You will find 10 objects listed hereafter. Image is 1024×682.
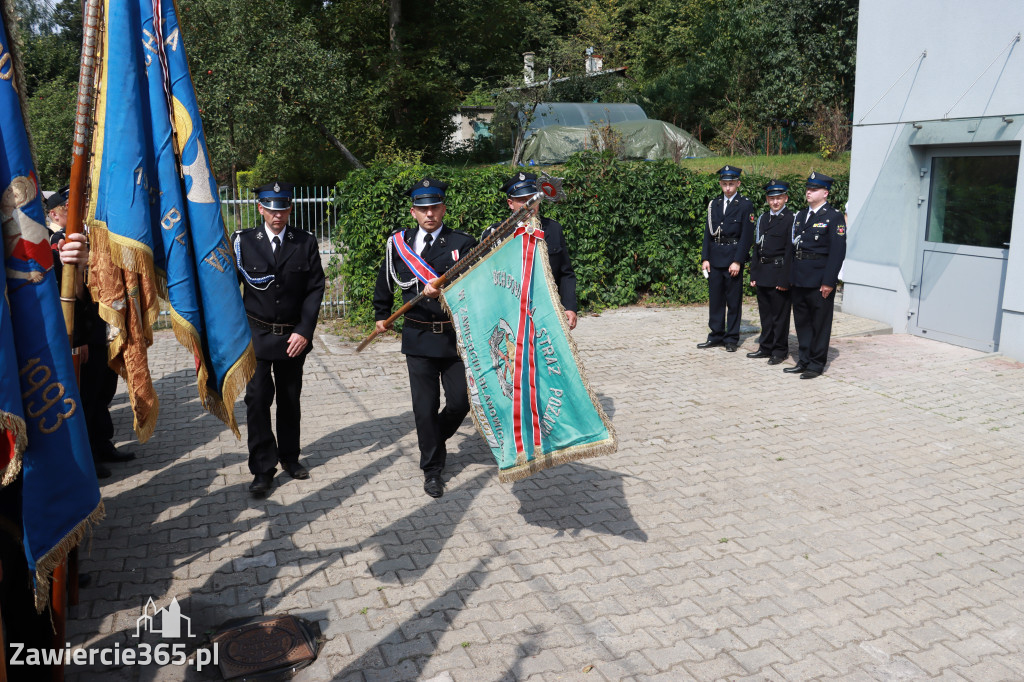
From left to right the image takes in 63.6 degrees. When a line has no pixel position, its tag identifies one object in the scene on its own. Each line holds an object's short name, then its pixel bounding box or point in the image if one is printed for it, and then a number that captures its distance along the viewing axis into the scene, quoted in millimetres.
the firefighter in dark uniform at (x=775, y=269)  9391
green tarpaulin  25703
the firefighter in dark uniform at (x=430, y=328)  5723
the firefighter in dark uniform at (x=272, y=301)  5785
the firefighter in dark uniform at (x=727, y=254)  10109
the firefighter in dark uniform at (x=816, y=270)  8812
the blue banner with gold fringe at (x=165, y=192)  3184
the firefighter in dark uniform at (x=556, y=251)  6434
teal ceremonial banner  4918
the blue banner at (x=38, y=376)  2656
